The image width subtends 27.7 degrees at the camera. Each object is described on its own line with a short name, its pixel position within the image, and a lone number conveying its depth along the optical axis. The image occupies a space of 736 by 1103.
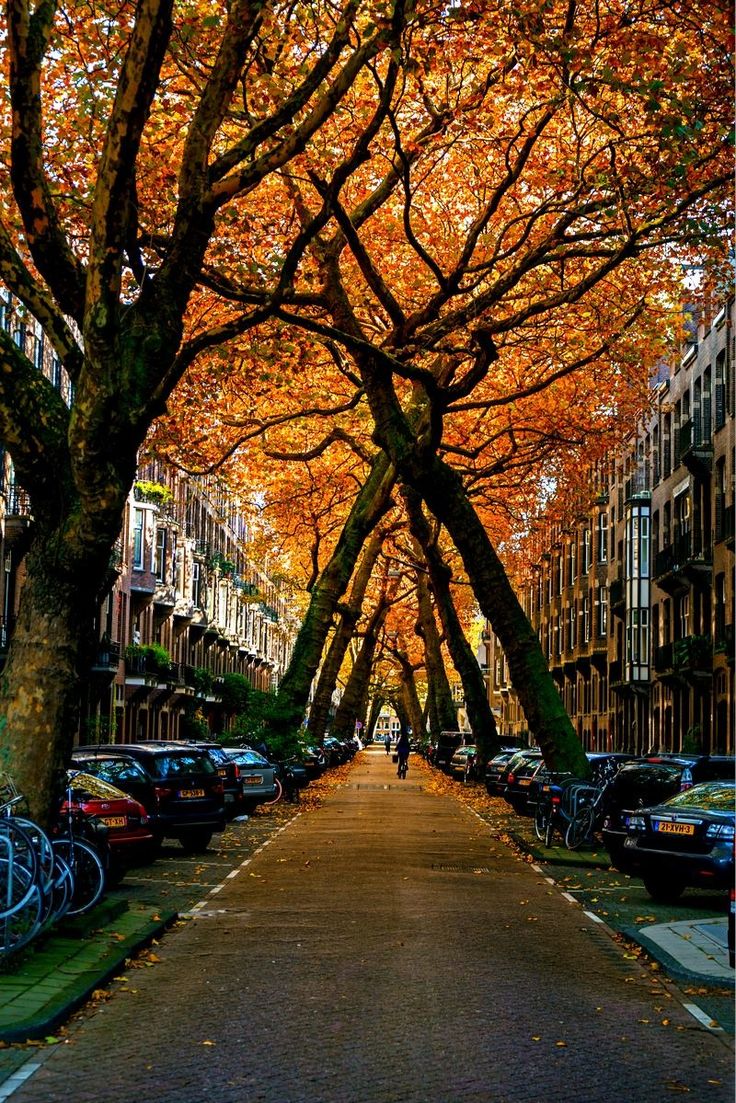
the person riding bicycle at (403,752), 59.75
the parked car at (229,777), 29.98
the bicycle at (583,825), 23.80
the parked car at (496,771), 38.78
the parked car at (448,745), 63.19
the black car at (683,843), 16.22
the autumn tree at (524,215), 19.33
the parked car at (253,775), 31.67
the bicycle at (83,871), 13.52
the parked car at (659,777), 21.80
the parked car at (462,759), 54.26
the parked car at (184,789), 22.66
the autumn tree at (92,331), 12.36
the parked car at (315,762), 48.22
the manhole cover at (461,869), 20.65
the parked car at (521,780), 33.42
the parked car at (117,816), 17.59
